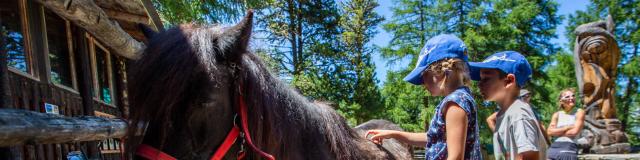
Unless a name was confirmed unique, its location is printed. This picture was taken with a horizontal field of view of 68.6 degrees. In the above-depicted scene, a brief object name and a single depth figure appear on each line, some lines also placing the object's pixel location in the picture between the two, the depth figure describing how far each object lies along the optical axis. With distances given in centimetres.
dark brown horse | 165
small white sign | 423
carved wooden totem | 896
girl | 192
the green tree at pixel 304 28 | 1644
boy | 248
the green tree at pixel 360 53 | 1673
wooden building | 378
